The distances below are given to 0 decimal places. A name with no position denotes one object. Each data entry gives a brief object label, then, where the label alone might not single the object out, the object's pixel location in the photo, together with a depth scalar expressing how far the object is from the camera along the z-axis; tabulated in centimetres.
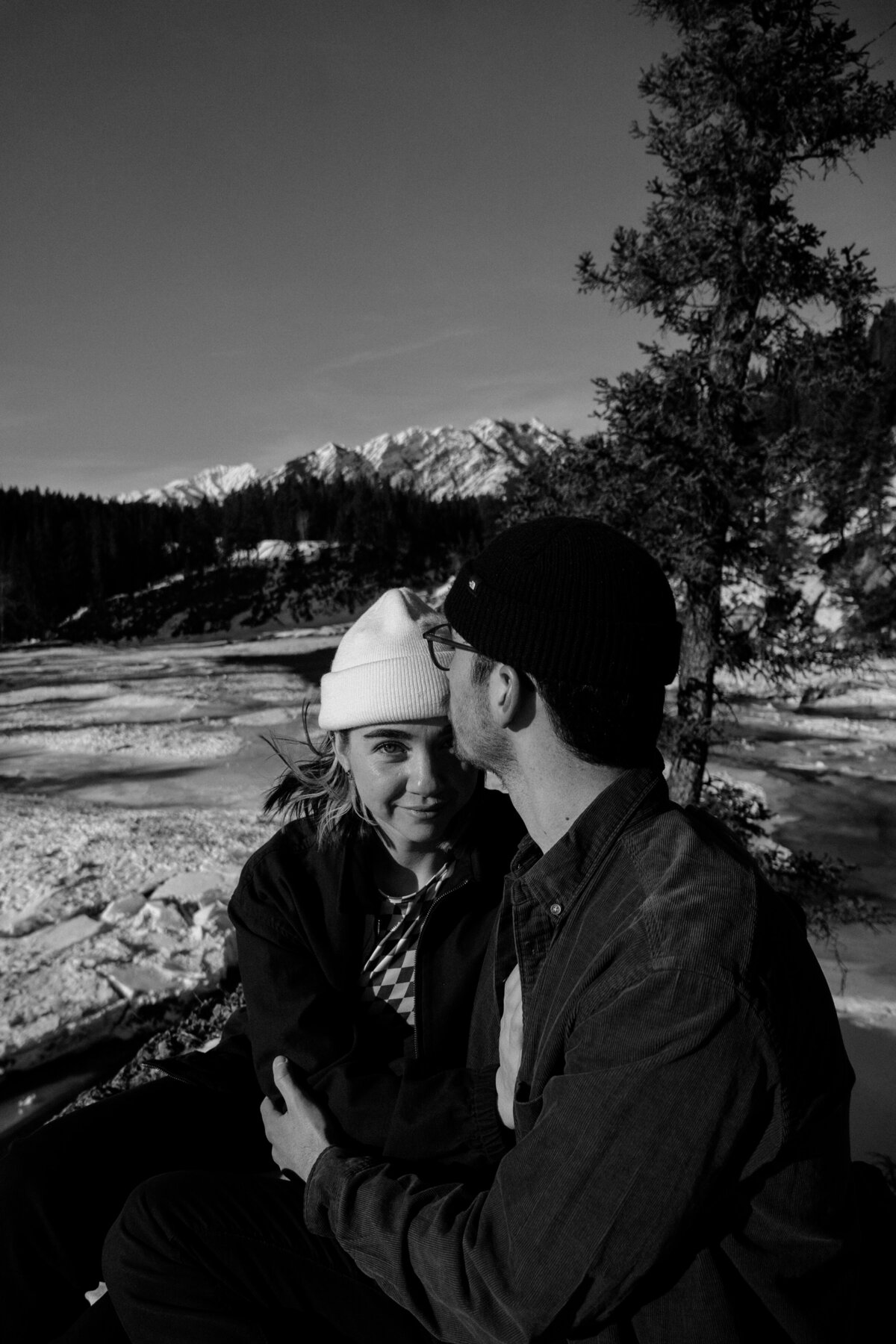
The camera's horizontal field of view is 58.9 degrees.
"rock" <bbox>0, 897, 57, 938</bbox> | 529
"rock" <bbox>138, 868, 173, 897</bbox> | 596
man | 116
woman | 192
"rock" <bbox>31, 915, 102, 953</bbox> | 506
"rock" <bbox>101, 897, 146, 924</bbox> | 547
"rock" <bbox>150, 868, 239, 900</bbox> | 581
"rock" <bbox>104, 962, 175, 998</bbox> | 459
